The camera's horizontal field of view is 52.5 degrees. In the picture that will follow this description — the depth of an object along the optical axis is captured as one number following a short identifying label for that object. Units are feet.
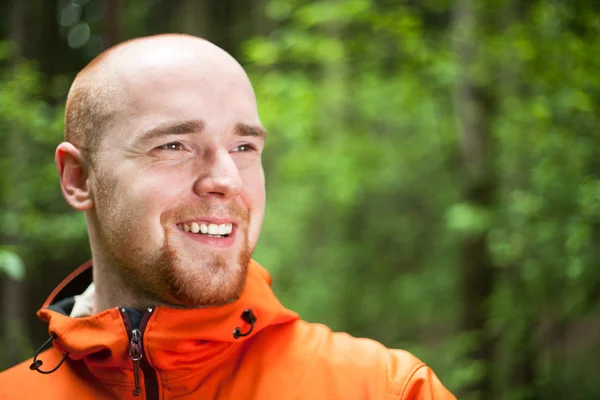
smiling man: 5.27
